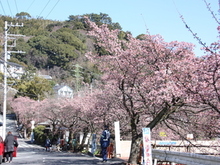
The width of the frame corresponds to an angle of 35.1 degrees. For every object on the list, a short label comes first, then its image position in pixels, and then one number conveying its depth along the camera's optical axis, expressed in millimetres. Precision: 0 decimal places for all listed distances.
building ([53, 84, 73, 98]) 70075
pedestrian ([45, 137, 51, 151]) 29250
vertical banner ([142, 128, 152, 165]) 10620
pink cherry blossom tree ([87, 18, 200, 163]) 12539
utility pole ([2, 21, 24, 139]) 27619
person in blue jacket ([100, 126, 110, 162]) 13977
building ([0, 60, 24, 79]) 79550
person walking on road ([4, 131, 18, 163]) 14883
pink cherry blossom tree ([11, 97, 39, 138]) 51888
